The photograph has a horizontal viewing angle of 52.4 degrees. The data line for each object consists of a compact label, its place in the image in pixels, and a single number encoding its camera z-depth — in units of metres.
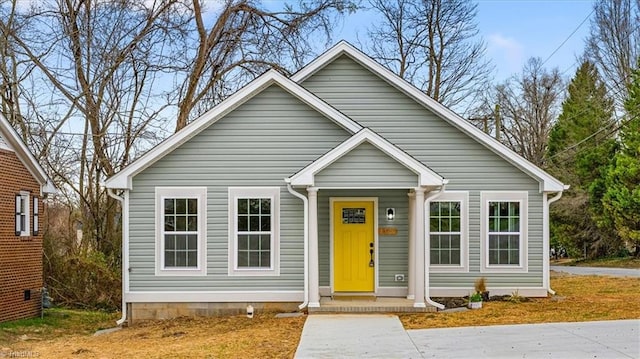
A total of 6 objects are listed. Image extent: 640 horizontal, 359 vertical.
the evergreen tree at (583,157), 32.59
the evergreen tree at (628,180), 28.39
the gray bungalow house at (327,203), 13.09
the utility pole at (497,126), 24.72
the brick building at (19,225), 14.78
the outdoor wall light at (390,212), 14.55
